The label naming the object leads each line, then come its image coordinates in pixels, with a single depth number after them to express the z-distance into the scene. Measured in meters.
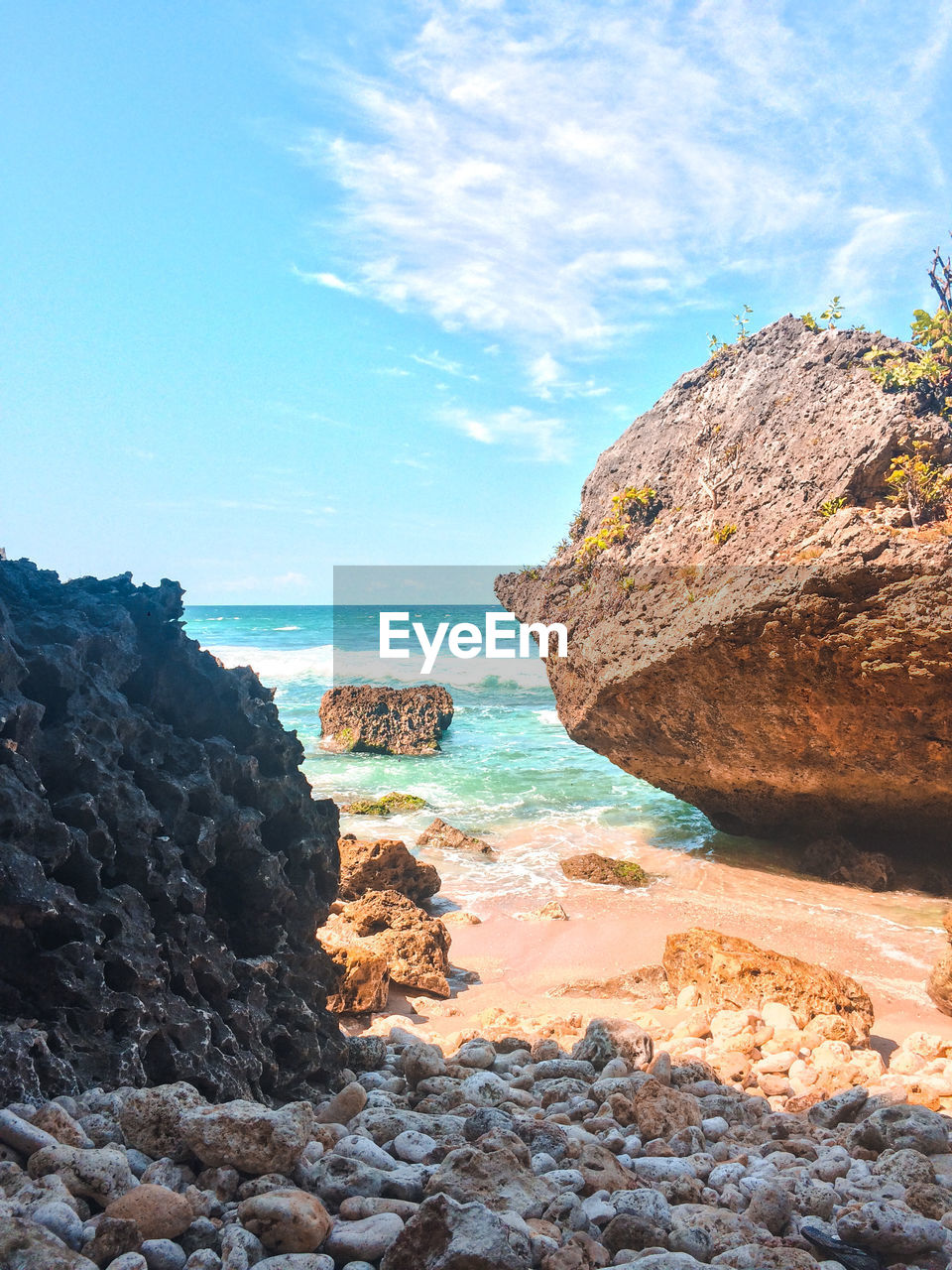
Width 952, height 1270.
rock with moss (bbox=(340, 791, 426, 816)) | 15.87
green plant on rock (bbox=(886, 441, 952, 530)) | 8.92
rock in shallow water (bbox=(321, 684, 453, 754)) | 23.94
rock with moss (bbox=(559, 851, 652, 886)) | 11.23
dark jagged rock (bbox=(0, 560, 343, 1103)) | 3.28
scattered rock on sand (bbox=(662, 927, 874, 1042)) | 6.20
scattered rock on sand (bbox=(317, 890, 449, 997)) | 7.59
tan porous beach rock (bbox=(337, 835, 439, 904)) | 9.90
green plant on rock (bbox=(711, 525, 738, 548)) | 10.27
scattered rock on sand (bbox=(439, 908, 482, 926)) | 9.91
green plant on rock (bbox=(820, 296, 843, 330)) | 11.48
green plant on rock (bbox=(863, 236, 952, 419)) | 9.77
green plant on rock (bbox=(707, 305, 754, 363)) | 12.72
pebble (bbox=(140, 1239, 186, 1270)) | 2.32
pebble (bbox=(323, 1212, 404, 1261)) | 2.50
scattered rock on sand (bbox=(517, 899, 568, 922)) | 9.79
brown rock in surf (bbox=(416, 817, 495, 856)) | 13.01
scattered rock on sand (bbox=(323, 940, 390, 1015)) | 6.70
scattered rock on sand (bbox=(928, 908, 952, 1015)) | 6.85
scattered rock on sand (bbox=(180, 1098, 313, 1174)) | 2.85
